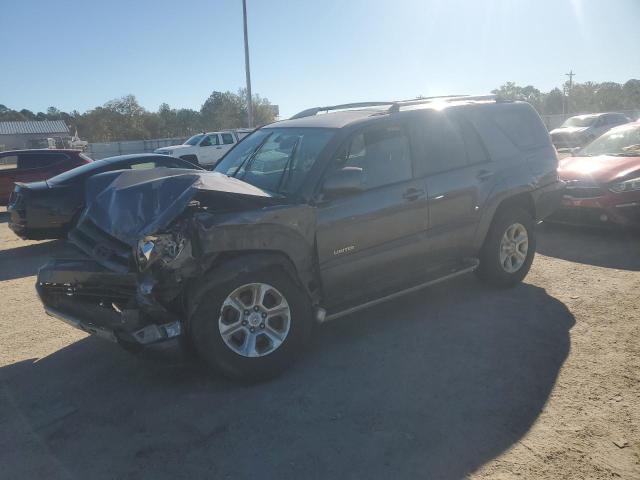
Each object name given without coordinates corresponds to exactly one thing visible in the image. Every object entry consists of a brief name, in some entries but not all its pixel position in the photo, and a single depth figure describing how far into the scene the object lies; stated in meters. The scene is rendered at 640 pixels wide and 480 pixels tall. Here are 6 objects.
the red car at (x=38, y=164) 12.71
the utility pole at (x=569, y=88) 66.15
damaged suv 3.39
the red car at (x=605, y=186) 6.84
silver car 22.05
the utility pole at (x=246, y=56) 27.06
